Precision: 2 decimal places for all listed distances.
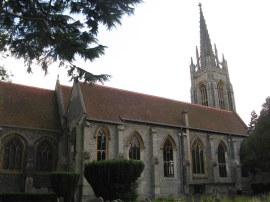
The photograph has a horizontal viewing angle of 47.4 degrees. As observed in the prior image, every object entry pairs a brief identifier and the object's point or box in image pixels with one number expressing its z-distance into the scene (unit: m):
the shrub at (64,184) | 19.41
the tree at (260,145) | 28.72
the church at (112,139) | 24.41
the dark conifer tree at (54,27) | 11.11
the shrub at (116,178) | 18.39
